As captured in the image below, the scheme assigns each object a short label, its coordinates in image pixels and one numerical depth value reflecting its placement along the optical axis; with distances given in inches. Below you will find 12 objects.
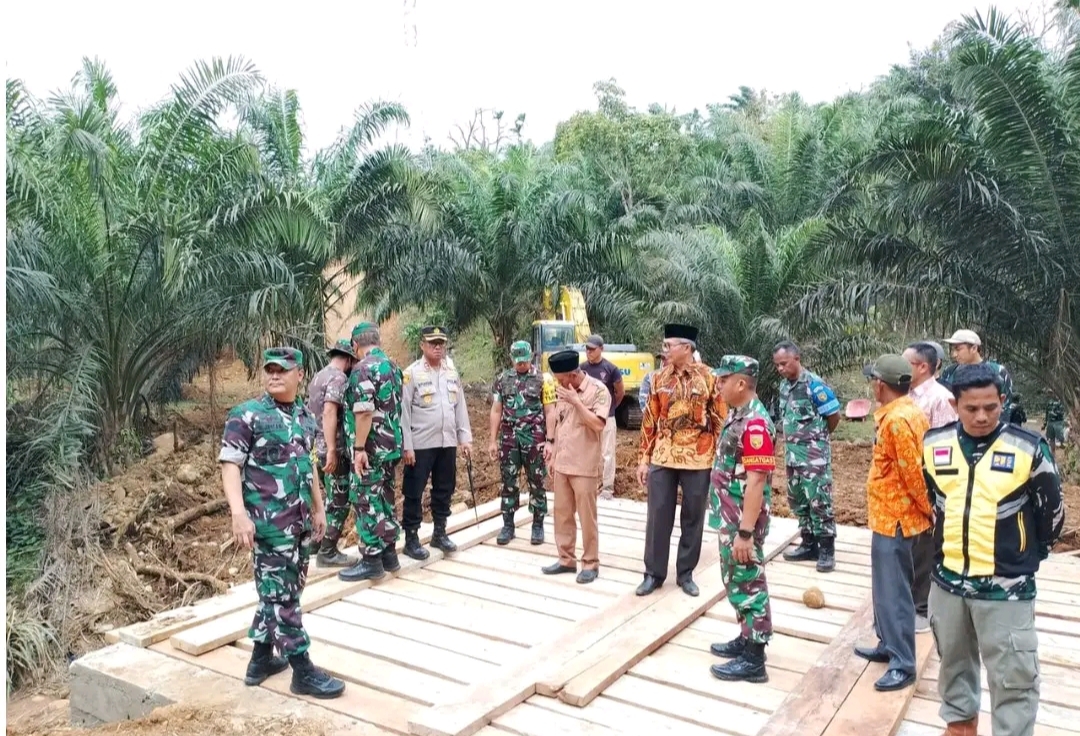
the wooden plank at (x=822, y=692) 137.3
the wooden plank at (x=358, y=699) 148.4
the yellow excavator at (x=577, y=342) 538.3
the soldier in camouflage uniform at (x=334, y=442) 224.2
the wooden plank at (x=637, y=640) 154.8
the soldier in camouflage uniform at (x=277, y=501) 155.6
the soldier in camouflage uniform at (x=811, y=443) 229.0
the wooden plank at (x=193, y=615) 186.9
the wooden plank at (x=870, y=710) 136.8
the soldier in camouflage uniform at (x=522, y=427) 255.8
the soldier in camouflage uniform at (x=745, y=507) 157.8
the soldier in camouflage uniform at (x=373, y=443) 212.8
